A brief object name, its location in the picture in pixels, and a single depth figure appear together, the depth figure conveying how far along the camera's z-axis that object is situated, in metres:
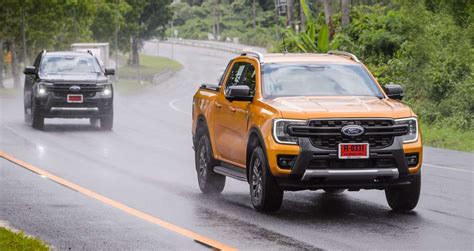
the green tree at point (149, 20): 107.91
